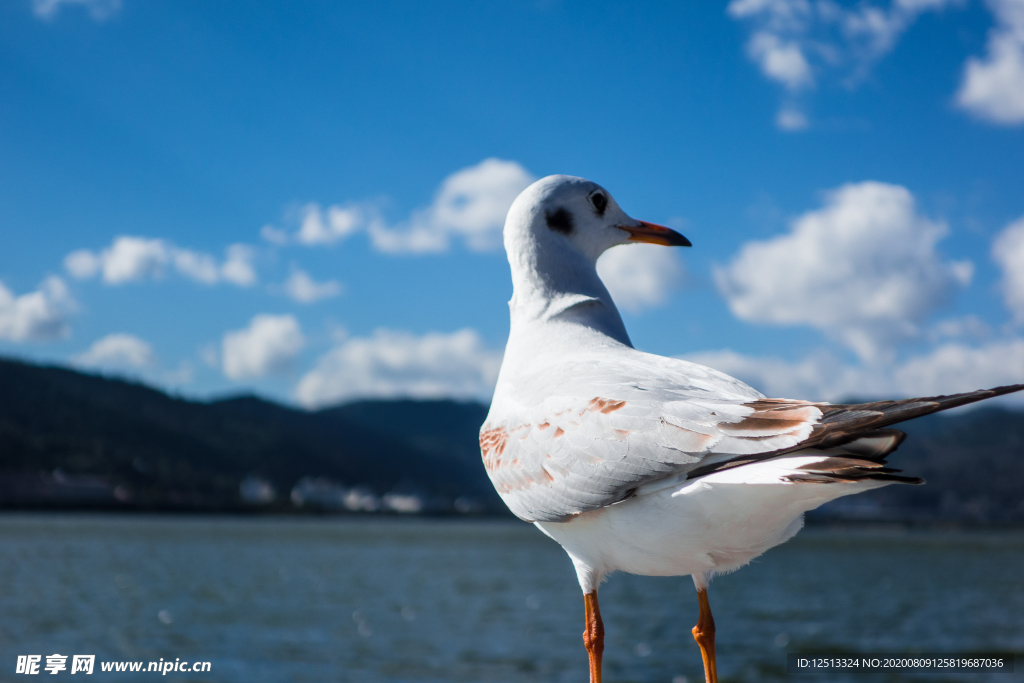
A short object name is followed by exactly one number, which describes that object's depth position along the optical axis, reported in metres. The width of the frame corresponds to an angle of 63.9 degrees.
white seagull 2.35
